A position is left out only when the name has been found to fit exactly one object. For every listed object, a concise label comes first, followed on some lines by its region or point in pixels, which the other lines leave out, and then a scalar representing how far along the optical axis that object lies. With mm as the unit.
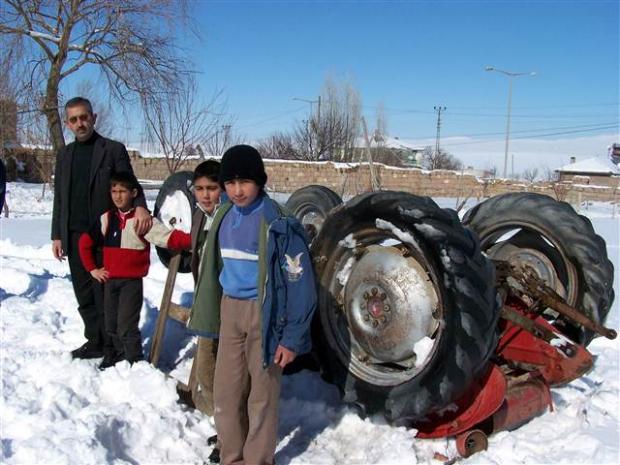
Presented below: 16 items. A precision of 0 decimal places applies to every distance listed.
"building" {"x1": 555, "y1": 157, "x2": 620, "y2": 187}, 58791
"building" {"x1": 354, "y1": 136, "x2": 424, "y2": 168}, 41506
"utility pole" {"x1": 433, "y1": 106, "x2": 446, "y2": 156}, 54838
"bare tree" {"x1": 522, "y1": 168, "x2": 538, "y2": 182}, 44928
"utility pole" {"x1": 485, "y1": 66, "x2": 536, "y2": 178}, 38081
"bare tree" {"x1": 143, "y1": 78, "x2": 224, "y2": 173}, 16438
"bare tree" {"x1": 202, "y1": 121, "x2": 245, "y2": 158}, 19816
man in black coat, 4371
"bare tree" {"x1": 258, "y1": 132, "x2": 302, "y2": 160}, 36781
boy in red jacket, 4184
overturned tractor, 3016
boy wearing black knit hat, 2941
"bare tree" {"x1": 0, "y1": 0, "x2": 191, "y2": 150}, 17752
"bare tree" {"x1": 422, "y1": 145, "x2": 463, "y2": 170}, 52712
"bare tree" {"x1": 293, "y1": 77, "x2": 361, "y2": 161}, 36125
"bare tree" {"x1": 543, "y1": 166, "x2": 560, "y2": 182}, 47312
